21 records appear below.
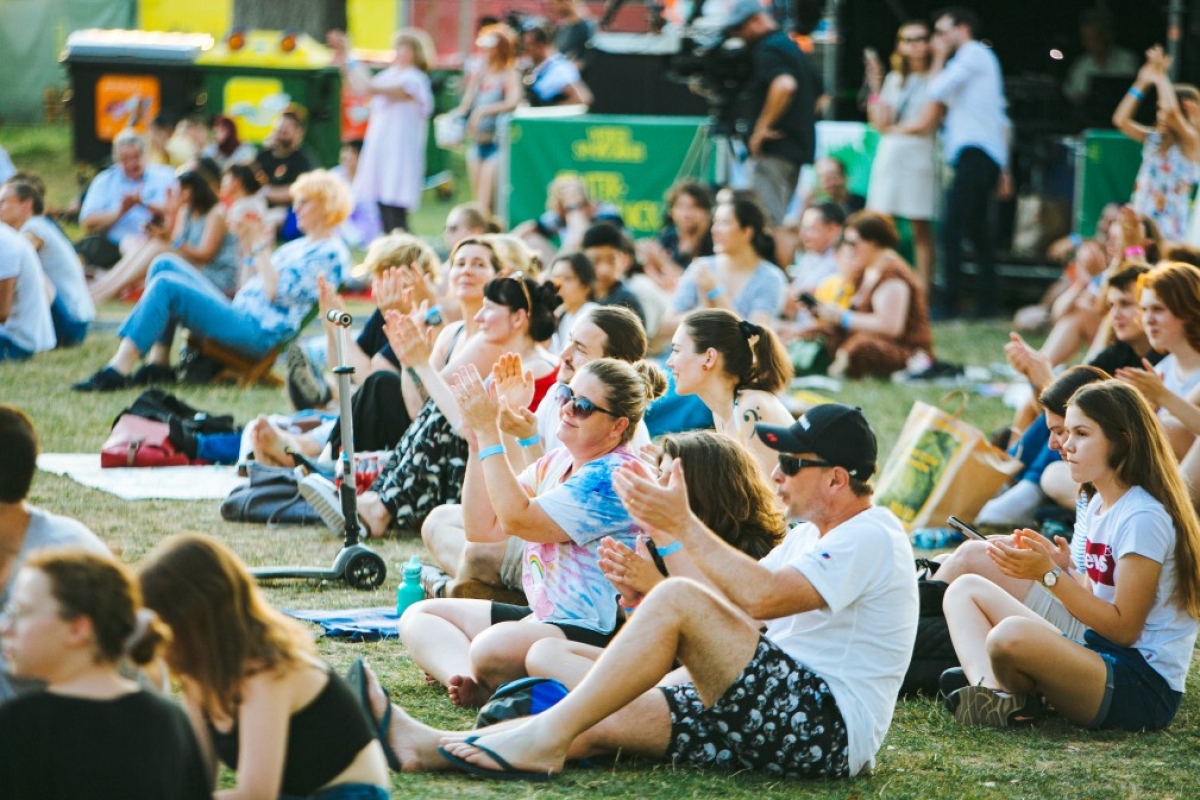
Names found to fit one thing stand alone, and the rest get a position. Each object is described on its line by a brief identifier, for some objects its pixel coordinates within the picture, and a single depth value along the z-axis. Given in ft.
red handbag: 52.80
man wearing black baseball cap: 26.05
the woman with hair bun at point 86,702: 18.51
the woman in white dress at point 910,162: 85.71
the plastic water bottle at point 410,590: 37.93
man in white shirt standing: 83.30
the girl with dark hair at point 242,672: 20.20
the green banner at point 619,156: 90.43
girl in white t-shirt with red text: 30.12
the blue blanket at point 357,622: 35.78
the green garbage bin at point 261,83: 118.83
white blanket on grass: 49.37
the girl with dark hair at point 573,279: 51.29
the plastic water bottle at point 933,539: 46.34
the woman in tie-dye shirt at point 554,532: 30.48
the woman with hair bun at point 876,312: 69.31
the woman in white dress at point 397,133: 100.94
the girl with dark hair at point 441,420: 42.57
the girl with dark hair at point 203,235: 75.56
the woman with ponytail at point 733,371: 38.09
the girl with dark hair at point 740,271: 64.23
